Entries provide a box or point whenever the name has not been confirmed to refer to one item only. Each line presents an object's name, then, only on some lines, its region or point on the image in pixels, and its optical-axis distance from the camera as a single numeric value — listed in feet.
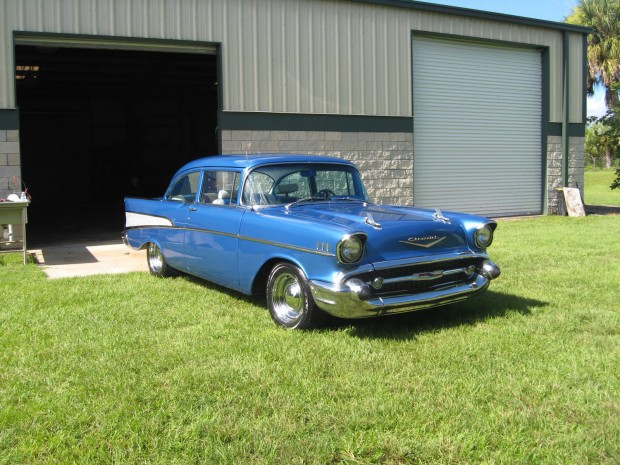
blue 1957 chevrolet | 14.67
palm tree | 112.16
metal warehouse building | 33.91
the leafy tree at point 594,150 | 141.68
